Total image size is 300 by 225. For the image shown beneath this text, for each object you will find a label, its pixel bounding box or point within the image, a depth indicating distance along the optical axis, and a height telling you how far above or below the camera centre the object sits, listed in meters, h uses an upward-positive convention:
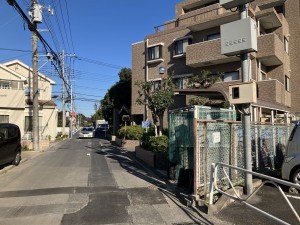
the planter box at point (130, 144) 17.90 -1.79
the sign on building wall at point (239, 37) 5.25 +1.93
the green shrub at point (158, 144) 10.35 -1.05
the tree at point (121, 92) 28.78 +3.76
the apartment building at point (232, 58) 14.60 +4.99
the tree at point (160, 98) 11.79 +1.19
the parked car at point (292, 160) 6.12 -1.08
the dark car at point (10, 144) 9.28 -0.94
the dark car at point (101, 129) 38.95 -1.35
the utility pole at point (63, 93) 31.70 +3.94
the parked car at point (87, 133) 29.84 -1.51
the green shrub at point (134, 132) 18.63 -0.90
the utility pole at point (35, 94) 15.89 +1.92
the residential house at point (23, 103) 21.77 +1.83
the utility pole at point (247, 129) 5.29 -0.21
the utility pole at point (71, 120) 33.83 +0.21
